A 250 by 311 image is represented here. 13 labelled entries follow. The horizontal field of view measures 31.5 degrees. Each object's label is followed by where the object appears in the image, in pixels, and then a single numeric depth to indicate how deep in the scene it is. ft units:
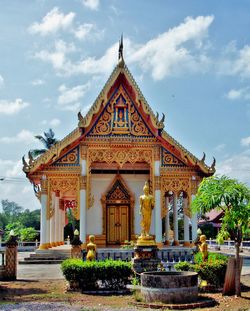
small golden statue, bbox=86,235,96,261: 37.55
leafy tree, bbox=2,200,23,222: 364.30
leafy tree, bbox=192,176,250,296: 30.53
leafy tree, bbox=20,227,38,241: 112.63
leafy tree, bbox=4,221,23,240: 157.13
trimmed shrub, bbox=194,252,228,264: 36.96
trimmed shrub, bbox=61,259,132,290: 33.96
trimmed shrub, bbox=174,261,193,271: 36.73
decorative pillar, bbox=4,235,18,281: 43.60
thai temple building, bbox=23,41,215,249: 64.80
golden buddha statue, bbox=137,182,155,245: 43.01
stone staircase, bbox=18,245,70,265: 62.03
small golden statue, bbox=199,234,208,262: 38.57
